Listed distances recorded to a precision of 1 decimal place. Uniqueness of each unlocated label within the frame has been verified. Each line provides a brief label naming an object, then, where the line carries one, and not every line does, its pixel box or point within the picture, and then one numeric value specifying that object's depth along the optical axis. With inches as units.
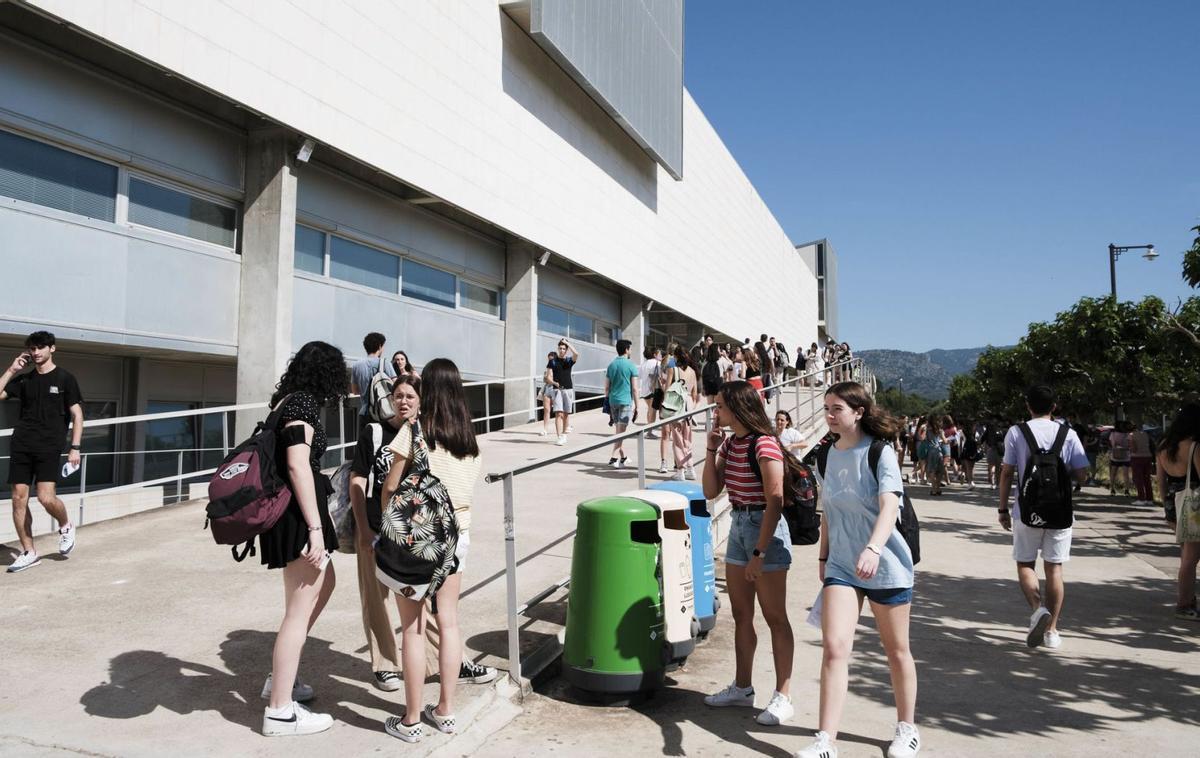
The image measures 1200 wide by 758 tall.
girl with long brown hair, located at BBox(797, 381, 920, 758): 145.3
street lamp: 933.2
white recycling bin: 180.2
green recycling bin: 173.6
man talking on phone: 251.0
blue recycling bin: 216.7
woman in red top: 167.0
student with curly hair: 148.7
